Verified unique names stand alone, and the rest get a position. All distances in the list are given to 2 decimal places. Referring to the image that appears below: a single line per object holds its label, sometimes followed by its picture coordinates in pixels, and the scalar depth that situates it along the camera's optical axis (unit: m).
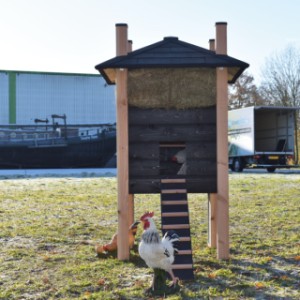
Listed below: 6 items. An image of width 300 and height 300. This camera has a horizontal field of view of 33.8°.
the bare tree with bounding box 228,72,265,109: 49.66
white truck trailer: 25.83
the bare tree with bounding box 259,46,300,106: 42.19
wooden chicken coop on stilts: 6.42
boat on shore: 36.44
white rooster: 4.88
